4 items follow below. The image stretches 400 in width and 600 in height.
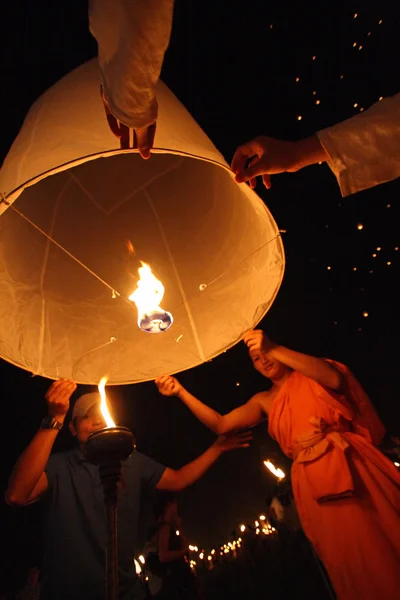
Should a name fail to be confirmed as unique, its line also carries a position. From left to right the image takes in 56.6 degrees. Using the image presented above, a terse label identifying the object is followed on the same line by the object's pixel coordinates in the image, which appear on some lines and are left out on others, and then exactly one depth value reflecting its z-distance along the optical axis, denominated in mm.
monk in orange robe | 1872
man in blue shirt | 1729
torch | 1000
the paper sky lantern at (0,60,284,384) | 1573
